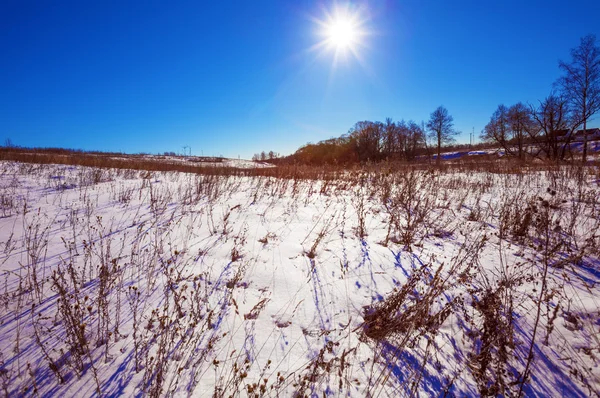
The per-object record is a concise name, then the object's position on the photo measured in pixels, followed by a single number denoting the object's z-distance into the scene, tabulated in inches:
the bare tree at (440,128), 1694.1
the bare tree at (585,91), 691.4
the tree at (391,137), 1792.9
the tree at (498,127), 1002.8
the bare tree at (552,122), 681.6
